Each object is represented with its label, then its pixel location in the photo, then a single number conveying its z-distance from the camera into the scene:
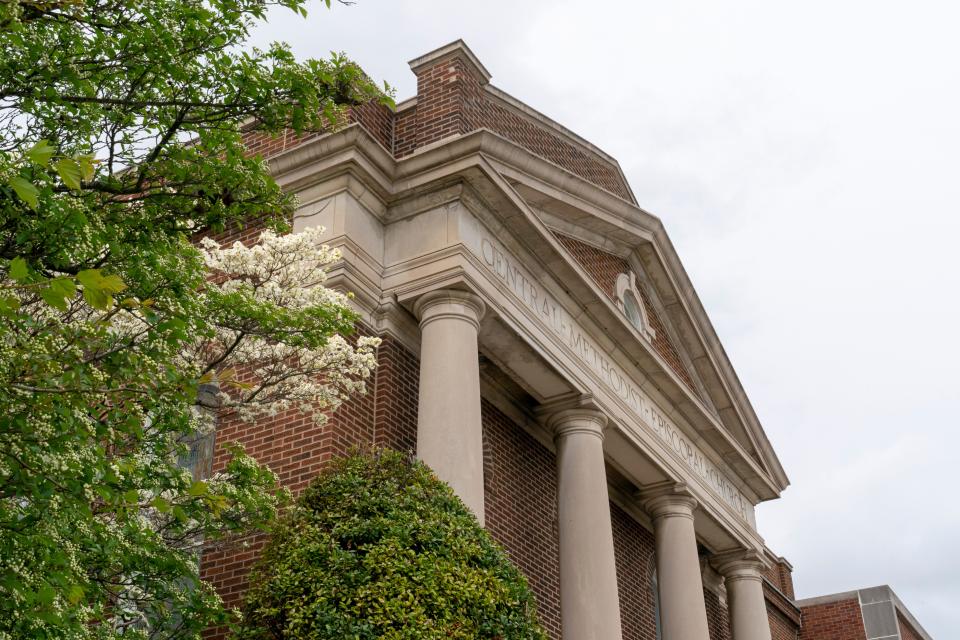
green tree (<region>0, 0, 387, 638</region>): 5.75
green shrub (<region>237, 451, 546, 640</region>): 8.70
